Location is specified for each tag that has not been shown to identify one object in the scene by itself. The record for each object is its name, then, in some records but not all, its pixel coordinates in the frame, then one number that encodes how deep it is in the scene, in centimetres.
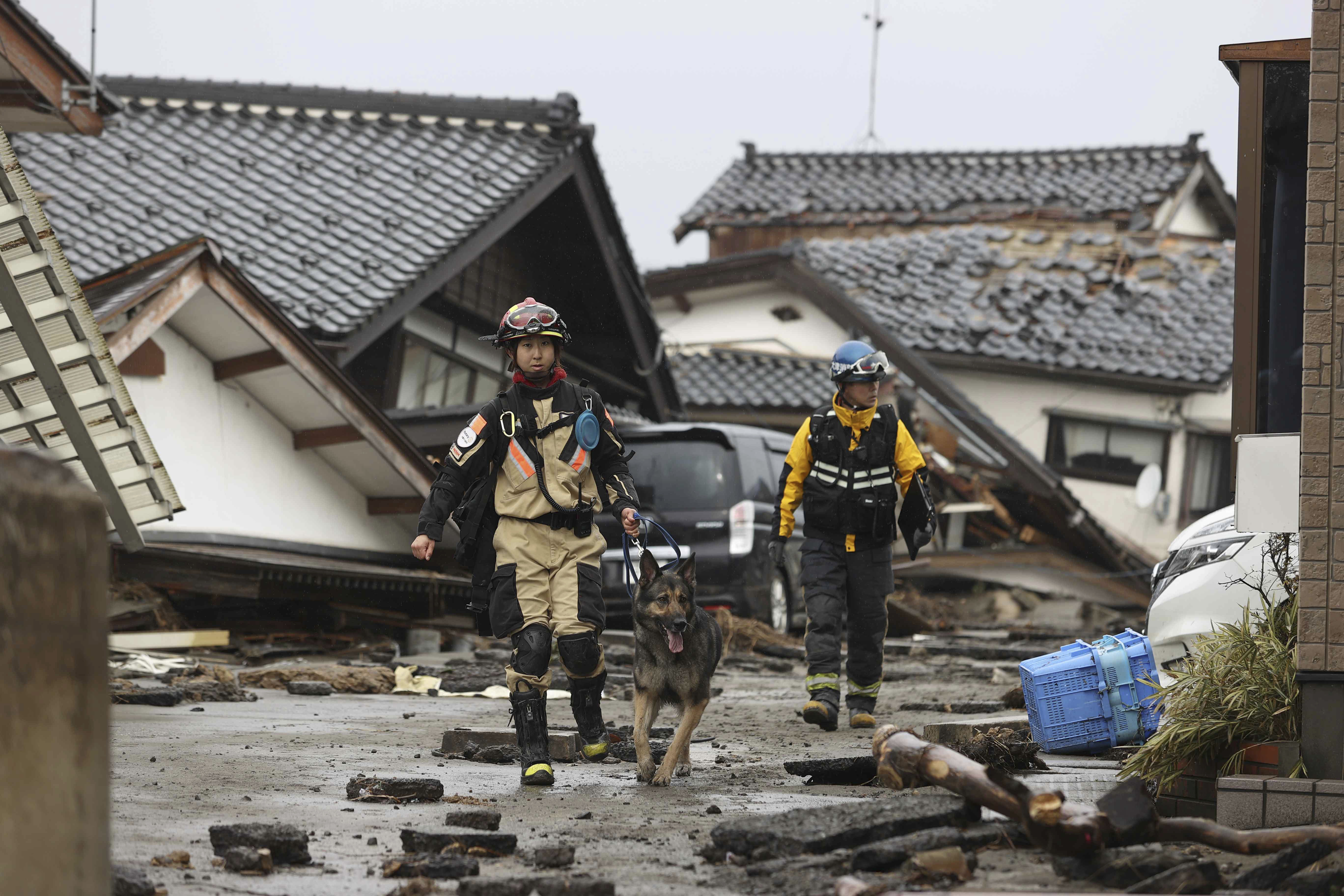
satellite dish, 5412
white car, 1360
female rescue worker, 1387
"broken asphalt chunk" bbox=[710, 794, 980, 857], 950
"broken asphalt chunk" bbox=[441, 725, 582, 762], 1516
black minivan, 3156
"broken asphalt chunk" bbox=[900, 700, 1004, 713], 1937
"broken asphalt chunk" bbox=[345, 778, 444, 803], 1213
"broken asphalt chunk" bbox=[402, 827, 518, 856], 980
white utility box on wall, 1127
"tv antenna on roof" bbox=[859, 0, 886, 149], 8256
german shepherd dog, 1402
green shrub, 1074
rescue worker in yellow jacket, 1823
